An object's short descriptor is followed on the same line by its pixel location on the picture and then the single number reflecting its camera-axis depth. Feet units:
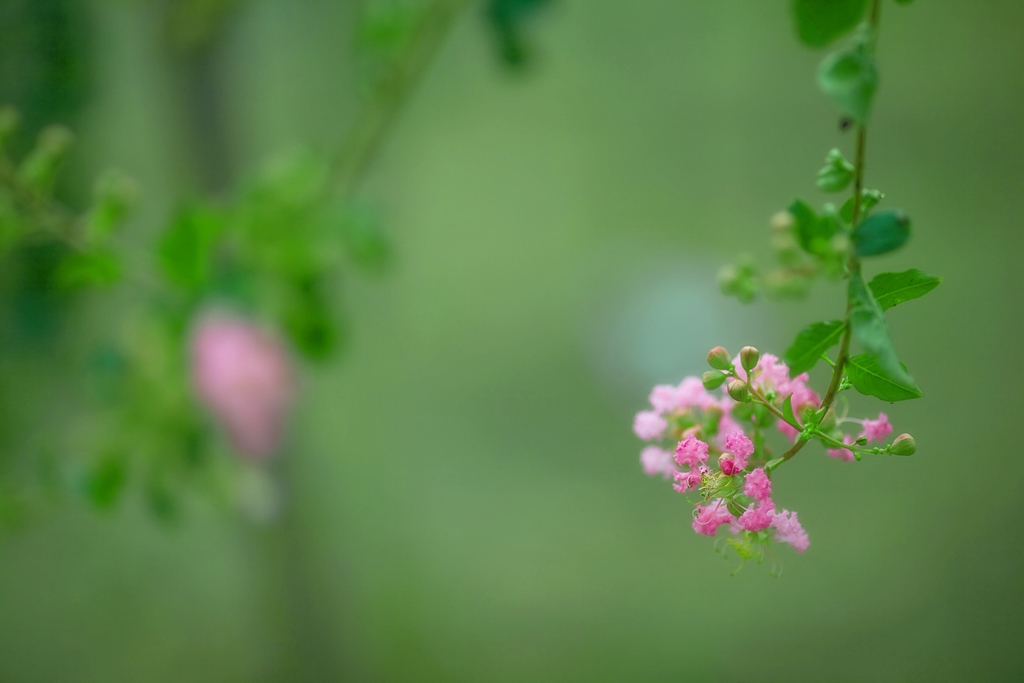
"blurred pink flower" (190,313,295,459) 9.14
